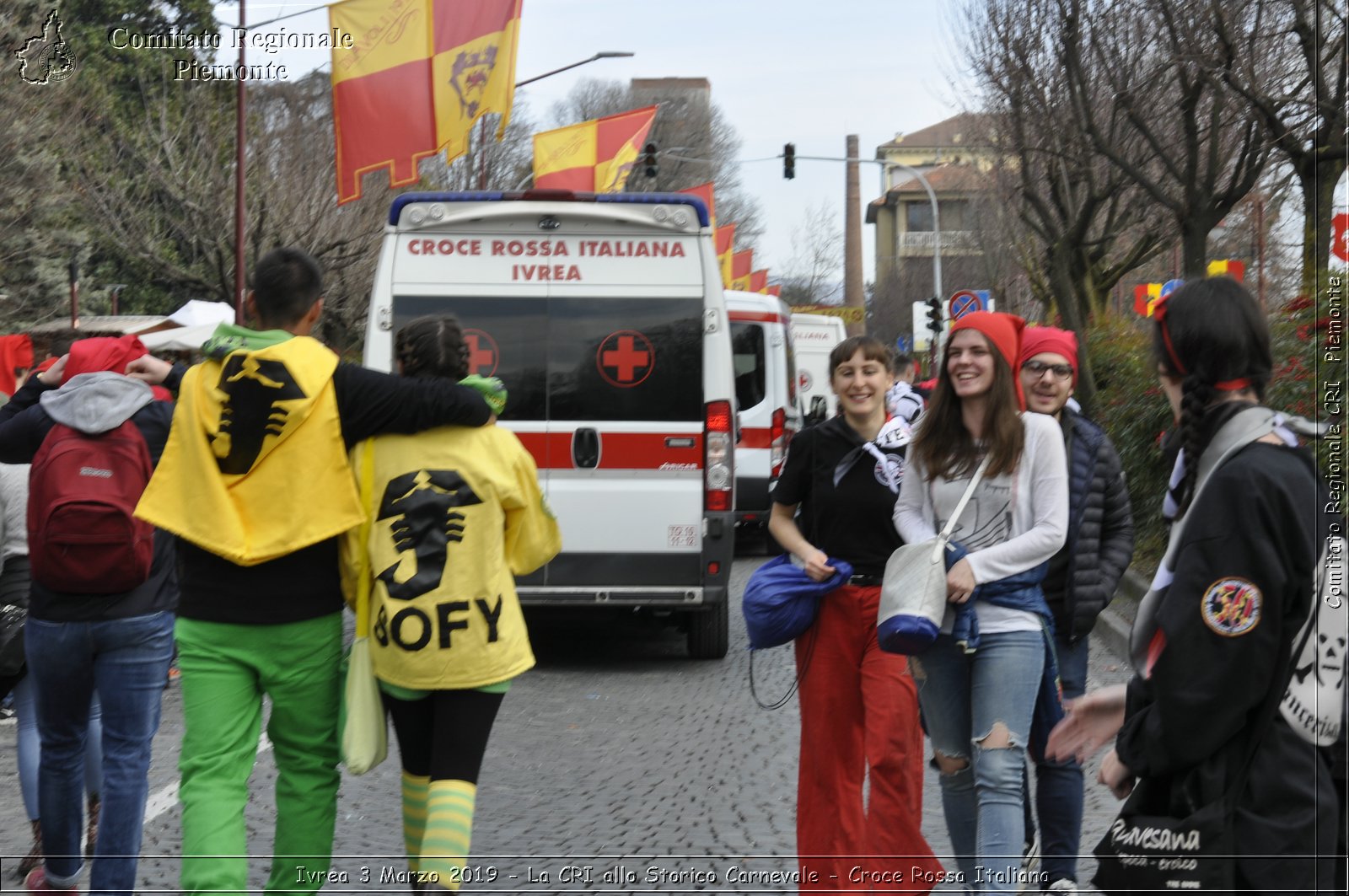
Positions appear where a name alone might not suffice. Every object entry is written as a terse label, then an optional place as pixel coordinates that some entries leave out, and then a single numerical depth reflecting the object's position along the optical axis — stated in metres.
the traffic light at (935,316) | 31.80
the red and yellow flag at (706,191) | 32.06
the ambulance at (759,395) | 16.67
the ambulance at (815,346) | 27.72
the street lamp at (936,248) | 44.93
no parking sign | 23.20
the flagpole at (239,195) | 21.38
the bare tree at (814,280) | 76.75
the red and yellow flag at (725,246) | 37.41
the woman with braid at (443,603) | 4.24
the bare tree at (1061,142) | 18.08
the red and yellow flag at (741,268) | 42.03
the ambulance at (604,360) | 9.38
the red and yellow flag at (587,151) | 23.66
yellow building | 48.24
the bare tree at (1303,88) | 13.09
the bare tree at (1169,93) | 14.62
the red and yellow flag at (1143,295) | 21.03
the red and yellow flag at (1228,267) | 14.30
